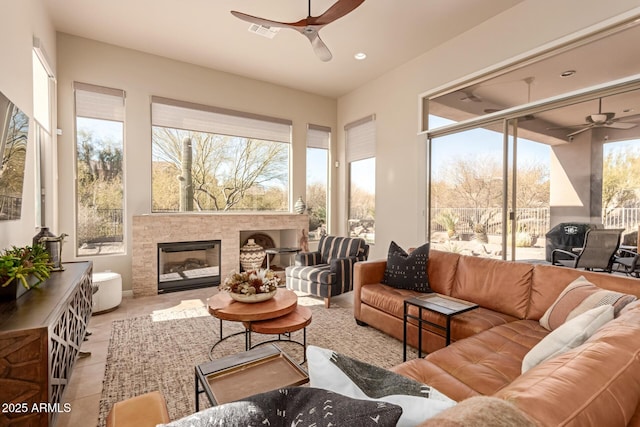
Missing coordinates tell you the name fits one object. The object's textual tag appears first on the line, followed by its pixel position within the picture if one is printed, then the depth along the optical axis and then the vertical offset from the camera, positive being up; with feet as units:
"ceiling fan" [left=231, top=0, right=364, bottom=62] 8.80 +5.82
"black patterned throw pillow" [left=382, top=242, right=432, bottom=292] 10.06 -1.99
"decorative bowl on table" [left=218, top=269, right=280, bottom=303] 8.27 -2.09
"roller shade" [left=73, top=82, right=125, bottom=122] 13.61 +4.83
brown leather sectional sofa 2.47 -1.95
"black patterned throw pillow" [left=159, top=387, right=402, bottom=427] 2.02 -1.41
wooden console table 4.13 -2.12
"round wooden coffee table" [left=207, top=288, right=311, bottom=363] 7.46 -2.60
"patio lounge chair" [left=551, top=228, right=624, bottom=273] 9.73 -1.32
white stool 11.82 -3.22
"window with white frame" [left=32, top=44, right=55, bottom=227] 10.63 +3.51
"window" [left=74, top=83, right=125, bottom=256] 13.74 +1.82
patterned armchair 12.66 -2.54
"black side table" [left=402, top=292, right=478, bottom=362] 7.00 -2.29
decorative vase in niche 17.49 -2.60
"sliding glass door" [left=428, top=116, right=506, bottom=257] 12.95 +0.82
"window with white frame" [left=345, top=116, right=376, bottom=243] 18.63 +2.08
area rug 7.05 -4.03
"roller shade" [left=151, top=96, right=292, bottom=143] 15.42 +4.84
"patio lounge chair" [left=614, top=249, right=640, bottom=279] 9.45 -1.61
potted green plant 5.41 -1.12
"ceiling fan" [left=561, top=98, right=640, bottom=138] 9.33 +2.76
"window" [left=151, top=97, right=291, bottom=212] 15.64 +2.80
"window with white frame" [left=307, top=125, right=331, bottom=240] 20.31 +2.13
